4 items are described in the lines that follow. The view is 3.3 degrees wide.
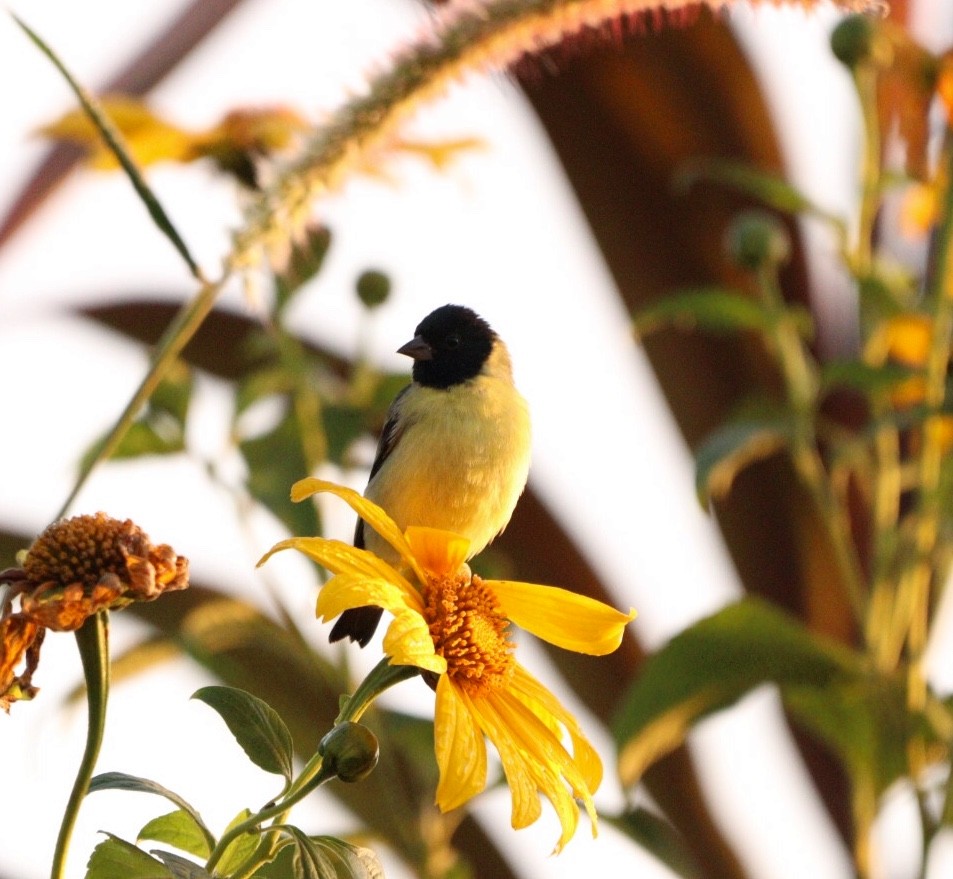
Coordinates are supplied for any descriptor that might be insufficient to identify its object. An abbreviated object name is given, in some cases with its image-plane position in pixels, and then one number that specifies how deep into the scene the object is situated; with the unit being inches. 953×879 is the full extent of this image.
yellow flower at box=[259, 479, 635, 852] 177.7
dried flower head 176.2
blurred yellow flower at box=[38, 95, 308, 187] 194.6
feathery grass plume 182.1
